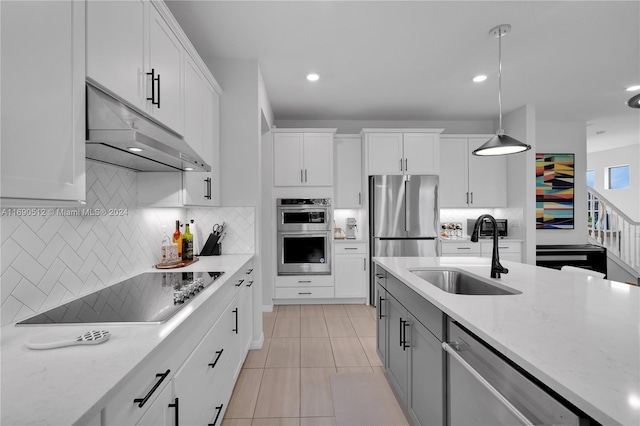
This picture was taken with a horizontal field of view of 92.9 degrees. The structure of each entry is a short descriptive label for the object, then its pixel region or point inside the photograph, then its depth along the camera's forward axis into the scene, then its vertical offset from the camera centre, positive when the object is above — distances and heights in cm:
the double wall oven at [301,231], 418 -21
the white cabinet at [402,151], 437 +93
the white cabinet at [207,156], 231 +52
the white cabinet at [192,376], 87 -62
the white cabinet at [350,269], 430 -76
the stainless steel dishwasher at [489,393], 75 -53
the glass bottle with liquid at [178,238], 250 -18
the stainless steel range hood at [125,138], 113 +33
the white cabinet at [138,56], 121 +78
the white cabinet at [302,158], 422 +81
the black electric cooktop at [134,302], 117 -39
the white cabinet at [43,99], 81 +35
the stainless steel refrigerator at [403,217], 423 -2
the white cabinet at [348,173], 448 +63
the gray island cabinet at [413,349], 138 -75
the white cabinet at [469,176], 471 +62
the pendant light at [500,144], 227 +54
